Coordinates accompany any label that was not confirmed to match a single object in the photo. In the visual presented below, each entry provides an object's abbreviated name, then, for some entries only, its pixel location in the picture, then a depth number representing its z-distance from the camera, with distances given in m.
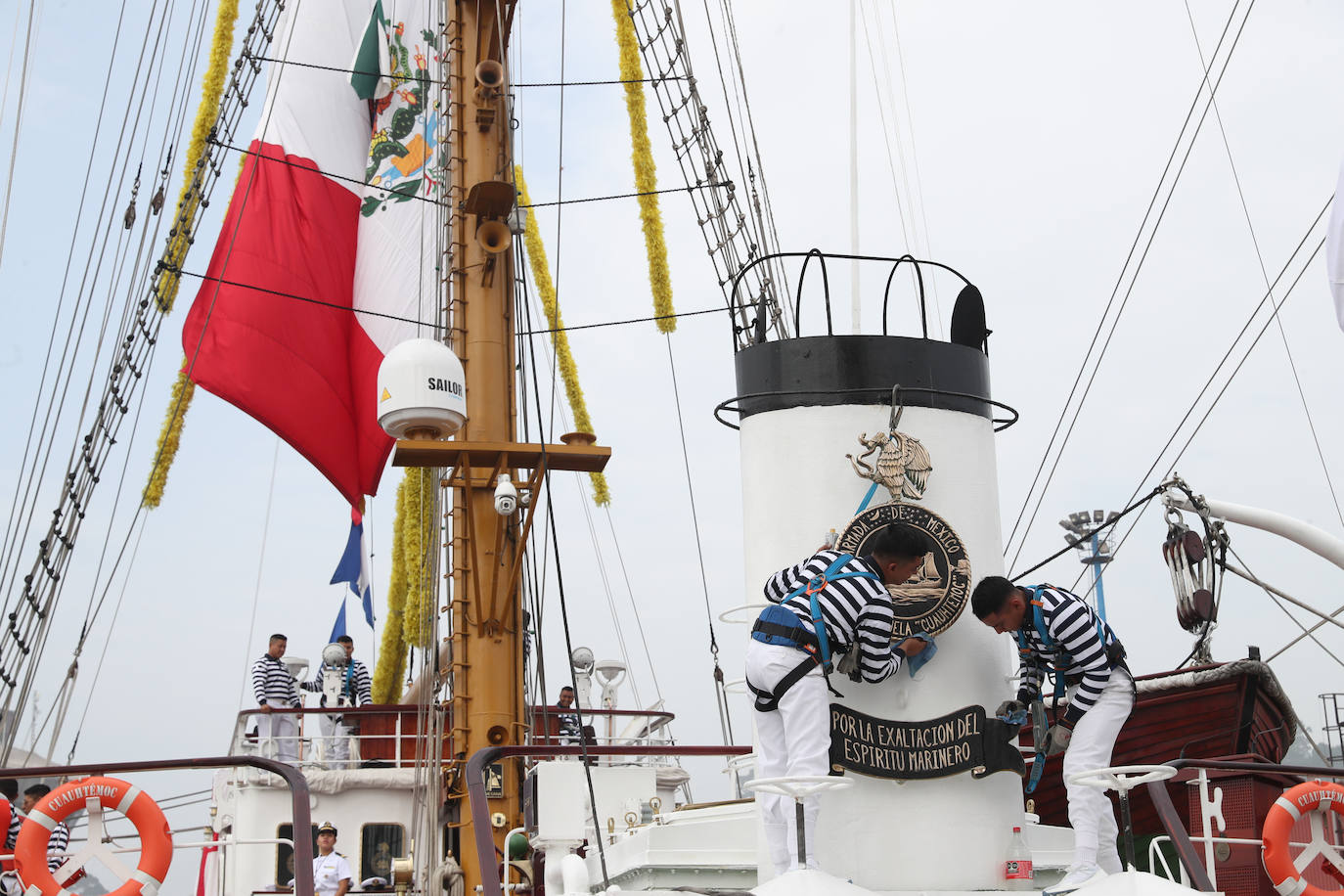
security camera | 10.41
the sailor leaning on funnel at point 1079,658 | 4.96
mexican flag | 17.09
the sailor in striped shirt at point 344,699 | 12.38
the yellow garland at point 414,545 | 15.80
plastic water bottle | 5.27
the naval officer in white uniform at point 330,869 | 9.10
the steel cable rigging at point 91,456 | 9.86
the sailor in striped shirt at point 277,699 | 12.02
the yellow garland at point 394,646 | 18.58
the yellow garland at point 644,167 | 14.01
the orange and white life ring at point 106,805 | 4.68
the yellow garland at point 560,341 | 16.98
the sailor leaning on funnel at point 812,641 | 4.82
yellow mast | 10.78
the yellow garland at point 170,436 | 12.95
